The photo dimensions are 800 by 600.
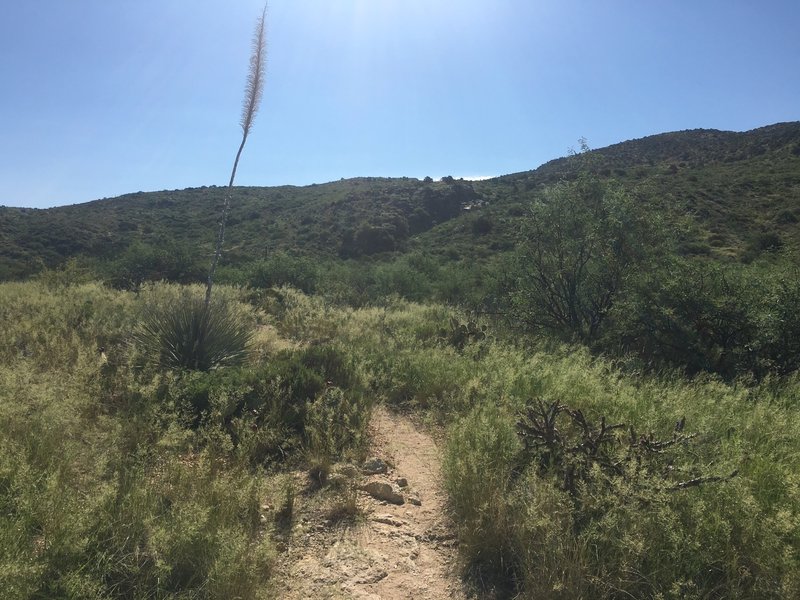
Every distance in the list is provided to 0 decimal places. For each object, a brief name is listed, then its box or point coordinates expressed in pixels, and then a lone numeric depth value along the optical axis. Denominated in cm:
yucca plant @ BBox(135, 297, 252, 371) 643
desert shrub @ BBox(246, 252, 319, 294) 1919
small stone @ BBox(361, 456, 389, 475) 420
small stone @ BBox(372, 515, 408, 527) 348
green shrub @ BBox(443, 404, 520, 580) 298
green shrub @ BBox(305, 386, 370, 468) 426
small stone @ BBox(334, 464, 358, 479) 397
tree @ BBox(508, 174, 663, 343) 973
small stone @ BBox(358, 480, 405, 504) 380
